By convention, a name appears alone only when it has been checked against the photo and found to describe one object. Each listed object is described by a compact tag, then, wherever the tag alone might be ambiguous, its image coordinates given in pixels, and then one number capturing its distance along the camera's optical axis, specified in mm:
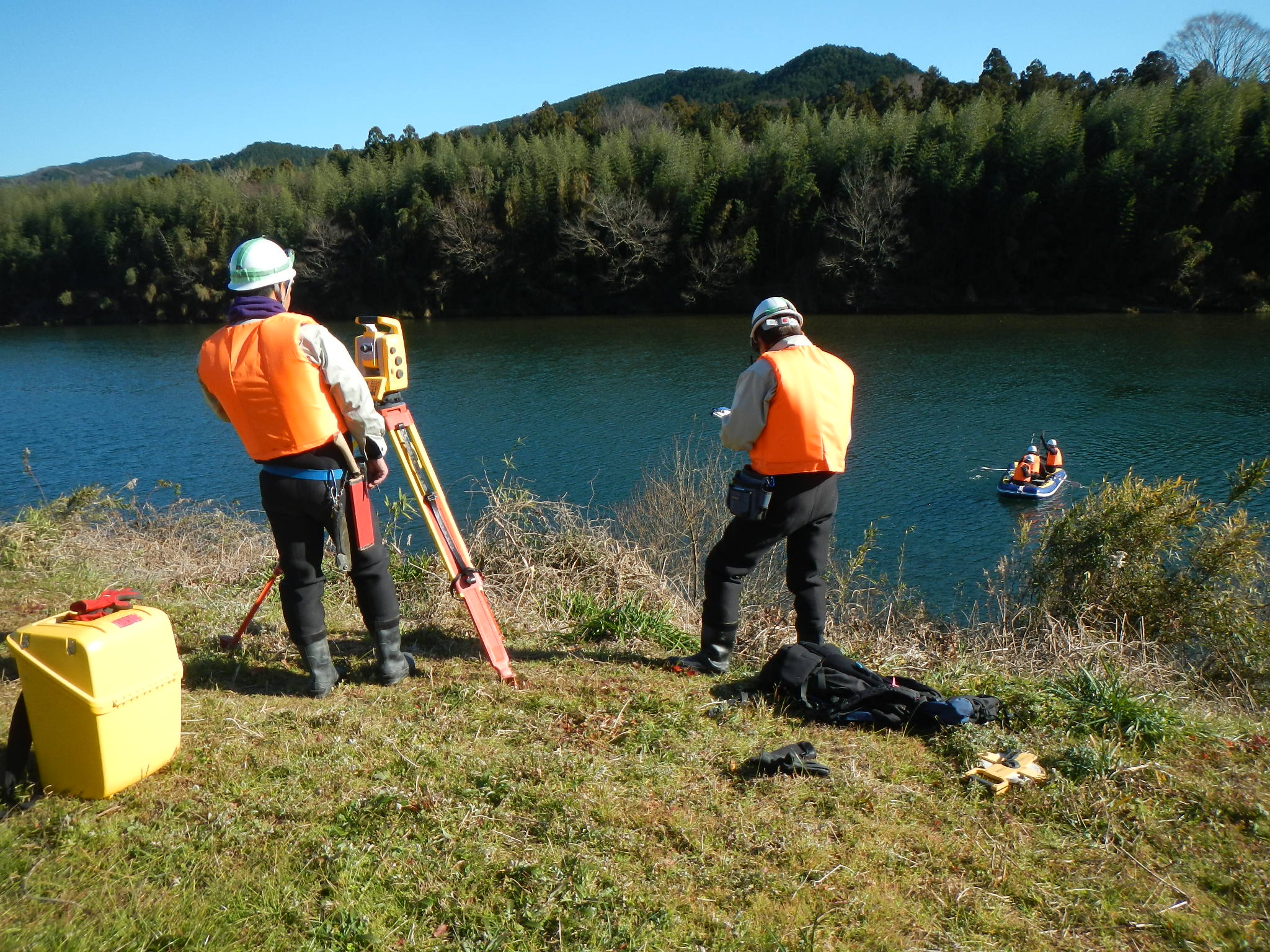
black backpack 3625
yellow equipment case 2877
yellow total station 4039
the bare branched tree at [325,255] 49344
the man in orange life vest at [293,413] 3557
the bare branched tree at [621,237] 45094
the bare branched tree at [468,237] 47719
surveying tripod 4078
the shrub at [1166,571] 7188
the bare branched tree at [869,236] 41469
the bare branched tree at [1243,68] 45000
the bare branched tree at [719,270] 43438
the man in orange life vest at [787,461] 4039
